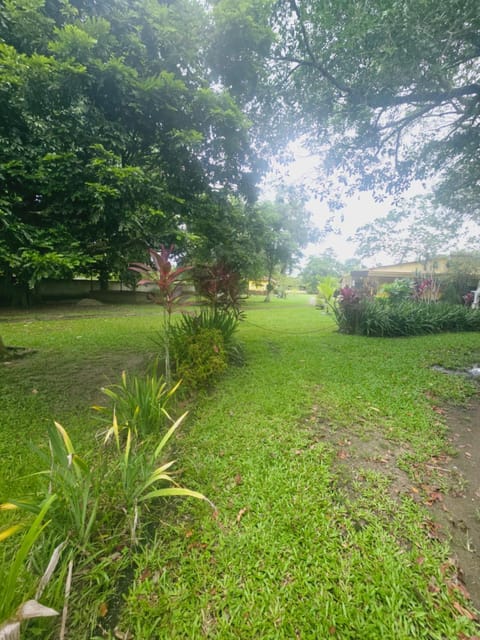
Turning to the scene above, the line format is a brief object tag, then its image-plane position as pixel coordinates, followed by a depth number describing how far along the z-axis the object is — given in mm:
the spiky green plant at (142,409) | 2129
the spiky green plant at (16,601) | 764
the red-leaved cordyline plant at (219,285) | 4188
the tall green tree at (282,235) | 17141
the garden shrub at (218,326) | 3924
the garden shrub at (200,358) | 3205
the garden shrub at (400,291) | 10780
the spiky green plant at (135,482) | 1342
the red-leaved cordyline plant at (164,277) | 2441
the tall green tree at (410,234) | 19750
